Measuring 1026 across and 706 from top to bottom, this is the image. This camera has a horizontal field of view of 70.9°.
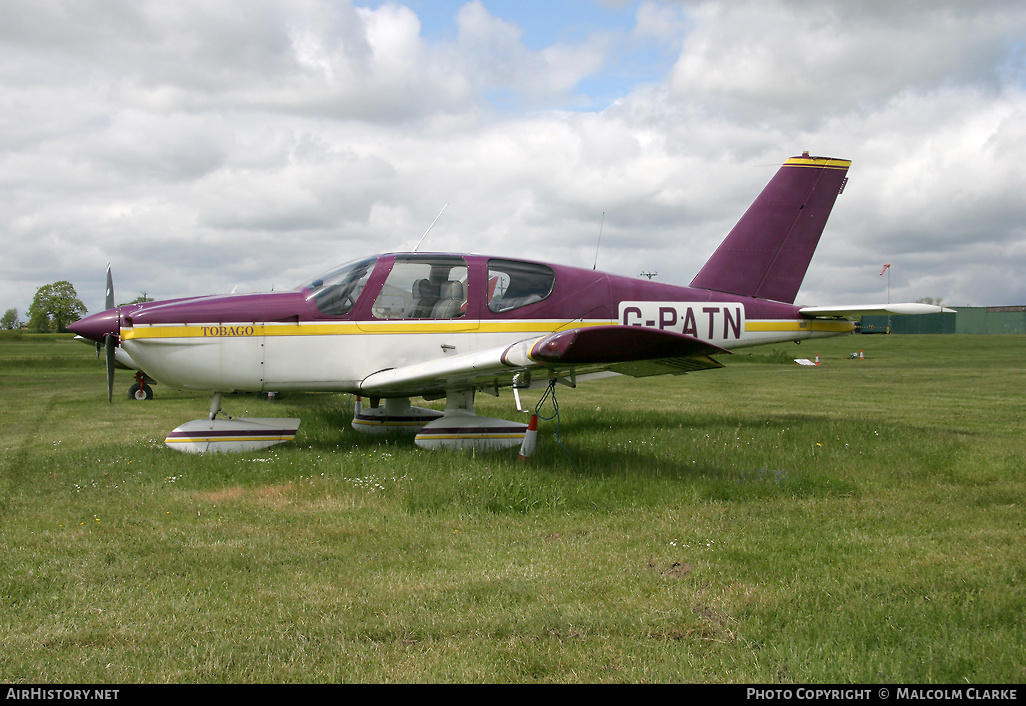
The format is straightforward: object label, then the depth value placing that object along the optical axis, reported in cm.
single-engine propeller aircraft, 748
